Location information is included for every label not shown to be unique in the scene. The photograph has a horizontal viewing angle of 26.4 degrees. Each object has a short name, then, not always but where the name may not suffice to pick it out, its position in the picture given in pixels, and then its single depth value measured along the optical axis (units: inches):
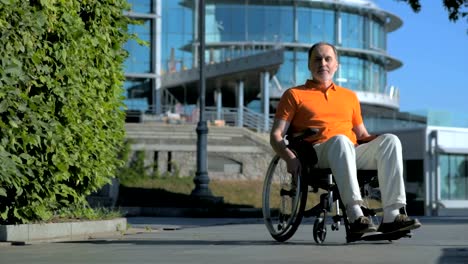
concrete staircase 1567.4
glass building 2522.1
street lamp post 1091.9
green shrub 342.3
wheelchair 311.0
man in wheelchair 304.5
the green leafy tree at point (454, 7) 860.0
